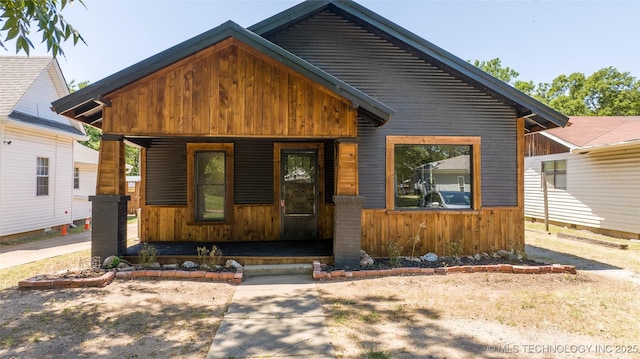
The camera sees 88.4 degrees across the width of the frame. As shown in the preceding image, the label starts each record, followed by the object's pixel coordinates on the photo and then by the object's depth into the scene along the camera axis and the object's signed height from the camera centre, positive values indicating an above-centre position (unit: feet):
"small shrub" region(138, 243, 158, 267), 19.58 -4.01
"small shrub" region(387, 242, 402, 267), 21.50 -4.32
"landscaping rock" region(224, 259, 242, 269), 19.73 -4.53
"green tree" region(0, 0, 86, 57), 9.75 +5.24
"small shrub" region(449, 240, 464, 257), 23.16 -4.30
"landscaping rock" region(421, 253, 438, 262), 21.97 -4.70
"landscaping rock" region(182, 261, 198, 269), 19.79 -4.57
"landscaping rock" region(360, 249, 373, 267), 20.44 -4.52
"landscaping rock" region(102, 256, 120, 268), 18.88 -4.14
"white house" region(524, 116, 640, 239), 32.89 +1.39
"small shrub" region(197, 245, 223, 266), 20.08 -4.20
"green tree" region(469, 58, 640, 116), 105.50 +33.34
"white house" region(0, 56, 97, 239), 33.06 +4.62
